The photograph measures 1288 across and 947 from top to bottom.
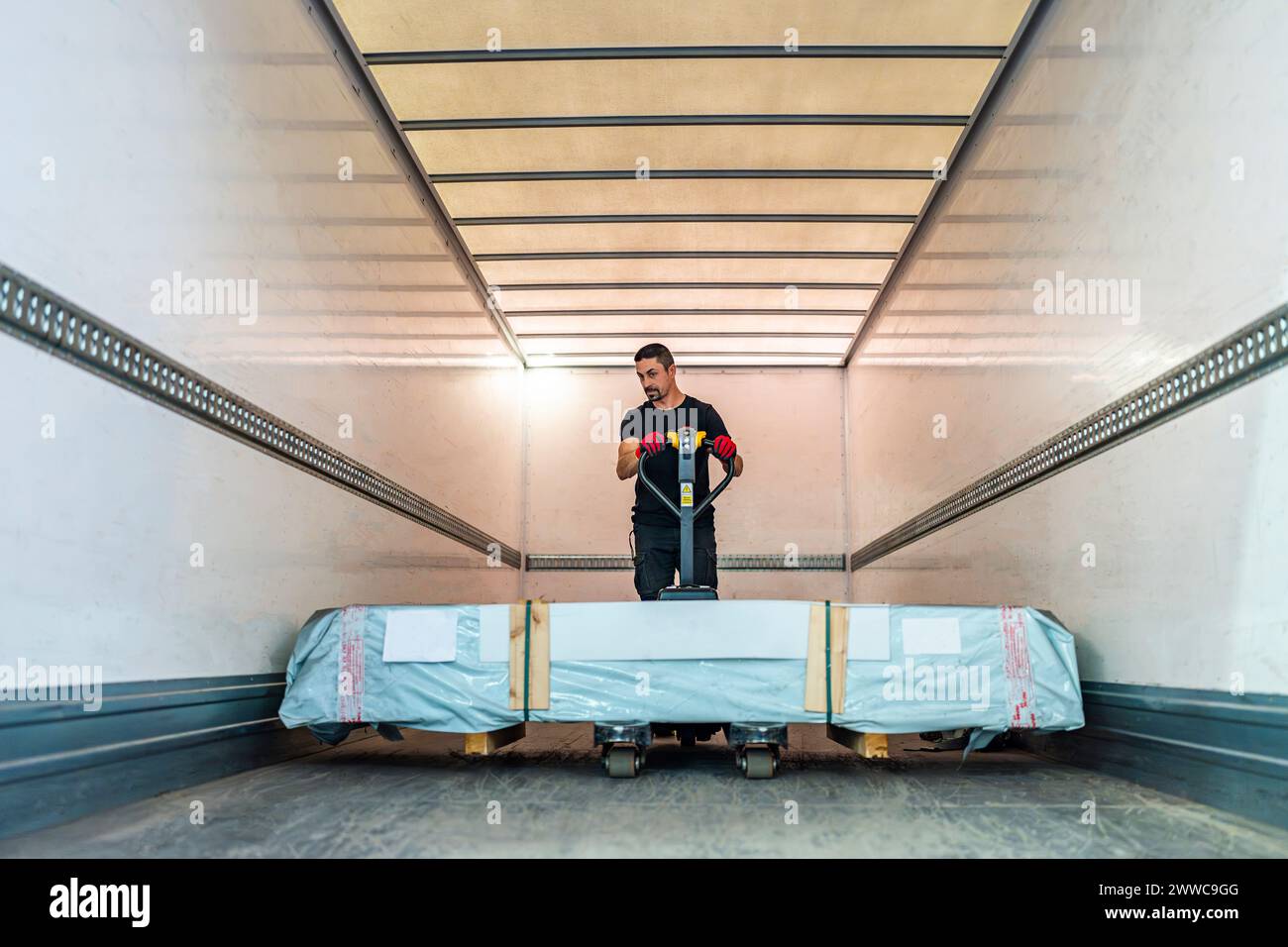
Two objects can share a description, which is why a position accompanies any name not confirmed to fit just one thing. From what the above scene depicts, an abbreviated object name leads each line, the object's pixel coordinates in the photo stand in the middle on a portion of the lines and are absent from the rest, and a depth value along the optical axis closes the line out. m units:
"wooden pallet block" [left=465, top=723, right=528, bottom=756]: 3.44
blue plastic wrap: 3.29
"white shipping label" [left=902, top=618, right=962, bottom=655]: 3.31
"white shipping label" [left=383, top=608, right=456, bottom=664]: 3.40
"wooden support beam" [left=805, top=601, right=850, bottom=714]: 3.31
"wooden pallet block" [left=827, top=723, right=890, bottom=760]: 3.33
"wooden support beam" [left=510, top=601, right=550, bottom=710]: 3.37
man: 4.43
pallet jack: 3.31
